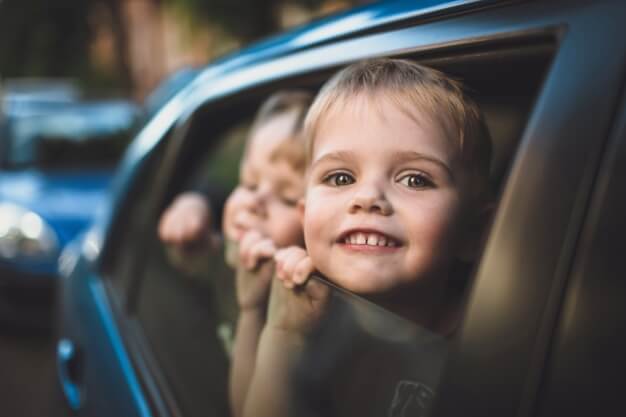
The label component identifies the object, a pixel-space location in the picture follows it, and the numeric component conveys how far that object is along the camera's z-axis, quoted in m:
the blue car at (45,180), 4.38
